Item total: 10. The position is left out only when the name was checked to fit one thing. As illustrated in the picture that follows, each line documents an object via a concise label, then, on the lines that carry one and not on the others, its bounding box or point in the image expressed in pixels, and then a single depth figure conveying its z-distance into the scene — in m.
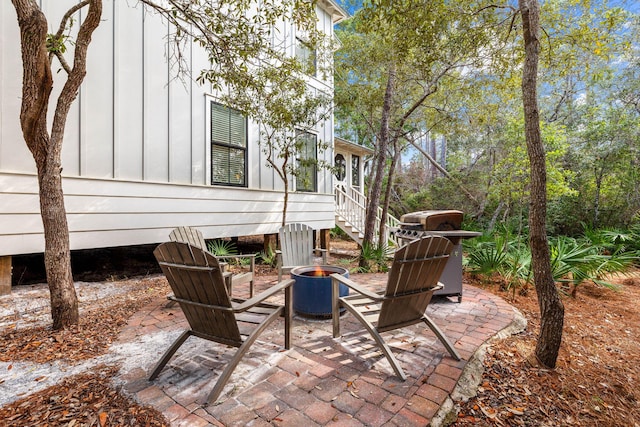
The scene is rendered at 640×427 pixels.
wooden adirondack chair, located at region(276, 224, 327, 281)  4.45
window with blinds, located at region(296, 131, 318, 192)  8.18
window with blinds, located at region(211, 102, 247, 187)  6.33
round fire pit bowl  3.22
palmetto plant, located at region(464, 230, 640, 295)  4.30
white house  4.05
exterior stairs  9.73
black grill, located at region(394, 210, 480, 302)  3.76
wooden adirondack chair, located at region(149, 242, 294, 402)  1.93
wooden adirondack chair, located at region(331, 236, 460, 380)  2.20
